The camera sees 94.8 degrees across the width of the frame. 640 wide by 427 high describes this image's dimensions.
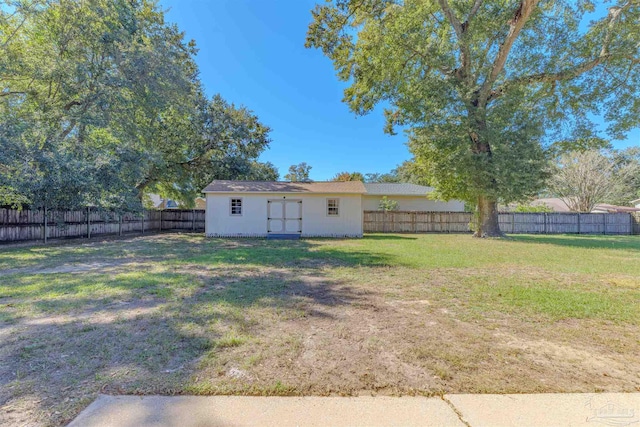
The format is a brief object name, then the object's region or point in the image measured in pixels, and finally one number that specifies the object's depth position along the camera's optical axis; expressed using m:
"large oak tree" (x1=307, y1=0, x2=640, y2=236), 12.34
